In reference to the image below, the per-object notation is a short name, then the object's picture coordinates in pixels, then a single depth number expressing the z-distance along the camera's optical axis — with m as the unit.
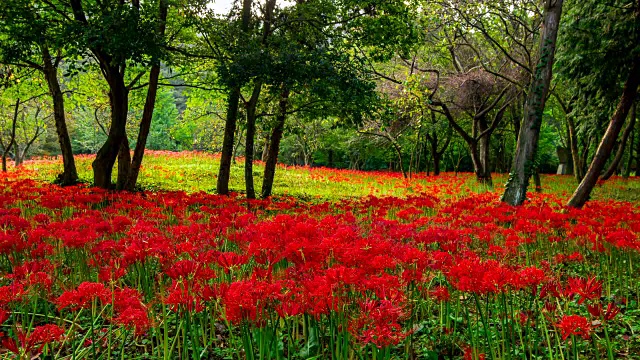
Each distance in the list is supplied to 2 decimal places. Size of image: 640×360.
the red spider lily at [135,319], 2.16
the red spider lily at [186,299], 2.28
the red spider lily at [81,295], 2.22
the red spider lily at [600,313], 2.04
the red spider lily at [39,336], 1.90
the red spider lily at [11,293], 2.38
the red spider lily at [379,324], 2.04
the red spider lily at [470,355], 2.49
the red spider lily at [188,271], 2.57
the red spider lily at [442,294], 2.80
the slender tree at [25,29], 8.91
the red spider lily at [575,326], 2.05
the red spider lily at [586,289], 2.29
